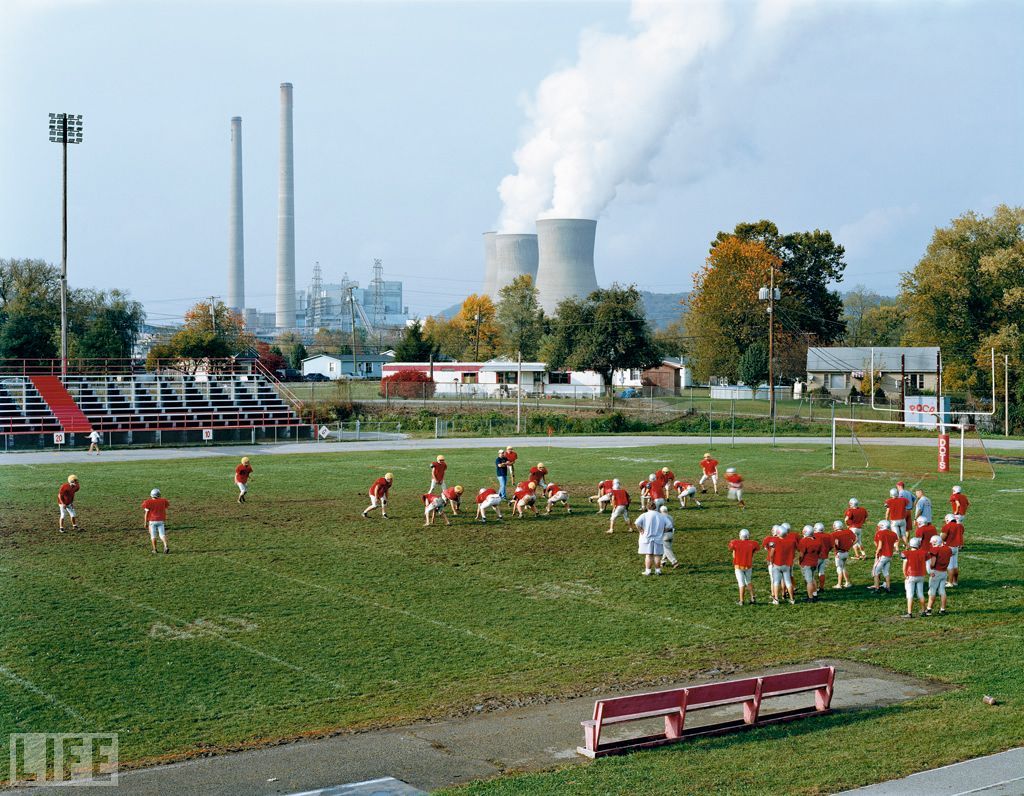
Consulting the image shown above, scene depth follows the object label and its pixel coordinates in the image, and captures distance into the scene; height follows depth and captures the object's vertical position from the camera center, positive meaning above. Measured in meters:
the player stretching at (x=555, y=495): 27.86 -2.98
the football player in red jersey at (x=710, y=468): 30.80 -2.47
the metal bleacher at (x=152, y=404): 48.06 -0.93
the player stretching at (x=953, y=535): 19.25 -2.82
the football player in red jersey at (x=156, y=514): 21.67 -2.74
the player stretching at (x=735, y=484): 28.75 -2.78
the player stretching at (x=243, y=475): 28.62 -2.51
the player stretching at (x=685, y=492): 28.94 -3.02
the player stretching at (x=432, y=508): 25.94 -3.12
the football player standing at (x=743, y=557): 17.94 -3.02
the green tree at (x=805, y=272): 82.06 +9.49
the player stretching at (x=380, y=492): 26.70 -2.81
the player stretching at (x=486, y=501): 26.50 -2.99
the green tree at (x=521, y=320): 94.06 +6.28
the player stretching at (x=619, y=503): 24.81 -2.85
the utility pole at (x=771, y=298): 55.97 +5.20
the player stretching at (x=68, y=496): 24.02 -2.60
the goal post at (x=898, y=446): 37.47 -2.66
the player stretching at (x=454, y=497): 27.27 -2.98
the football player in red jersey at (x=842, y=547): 19.12 -3.04
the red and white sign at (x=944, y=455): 37.34 -2.50
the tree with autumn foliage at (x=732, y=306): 78.56 +6.32
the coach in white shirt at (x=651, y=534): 20.22 -2.97
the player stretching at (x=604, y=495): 27.12 -2.93
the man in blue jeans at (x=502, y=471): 29.20 -2.45
